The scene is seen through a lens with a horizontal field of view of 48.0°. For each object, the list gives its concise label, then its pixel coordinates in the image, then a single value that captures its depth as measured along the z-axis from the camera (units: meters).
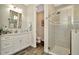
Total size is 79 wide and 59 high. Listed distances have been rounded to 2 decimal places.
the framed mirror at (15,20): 1.64
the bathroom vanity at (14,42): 1.53
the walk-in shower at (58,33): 1.63
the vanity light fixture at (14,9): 1.56
